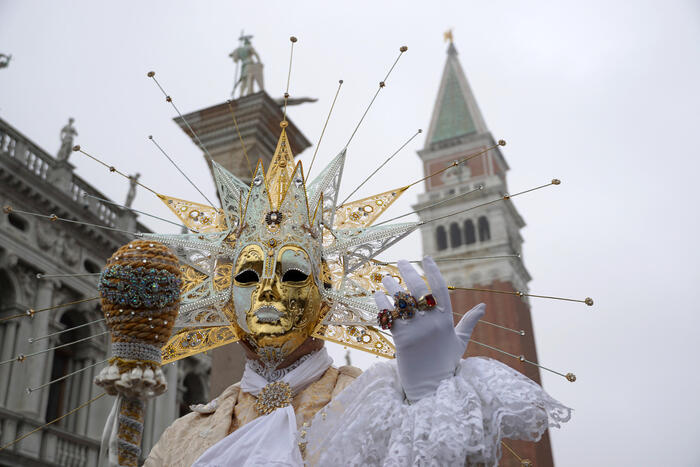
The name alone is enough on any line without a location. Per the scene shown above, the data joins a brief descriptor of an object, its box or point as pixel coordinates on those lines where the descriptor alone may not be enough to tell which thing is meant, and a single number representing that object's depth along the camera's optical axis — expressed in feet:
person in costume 7.73
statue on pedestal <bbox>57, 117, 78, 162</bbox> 43.16
